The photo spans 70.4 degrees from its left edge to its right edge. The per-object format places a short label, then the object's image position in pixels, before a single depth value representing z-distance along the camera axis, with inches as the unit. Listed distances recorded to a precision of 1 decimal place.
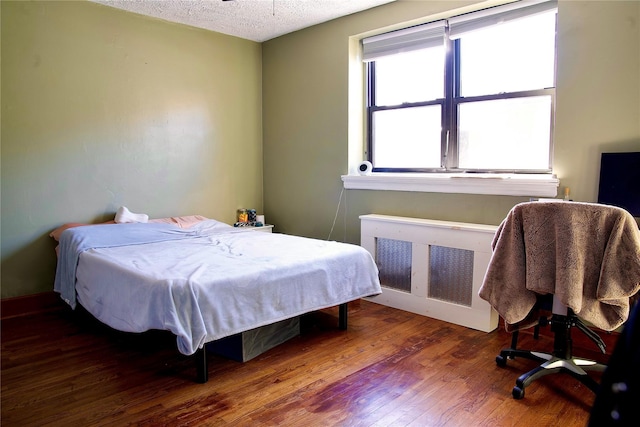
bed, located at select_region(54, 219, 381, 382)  91.0
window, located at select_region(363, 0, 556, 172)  126.3
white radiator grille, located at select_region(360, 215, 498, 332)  123.7
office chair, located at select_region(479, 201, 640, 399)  80.0
